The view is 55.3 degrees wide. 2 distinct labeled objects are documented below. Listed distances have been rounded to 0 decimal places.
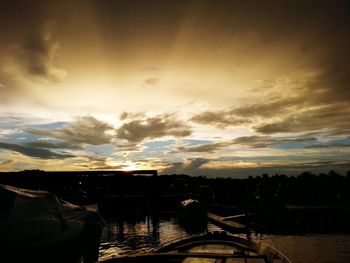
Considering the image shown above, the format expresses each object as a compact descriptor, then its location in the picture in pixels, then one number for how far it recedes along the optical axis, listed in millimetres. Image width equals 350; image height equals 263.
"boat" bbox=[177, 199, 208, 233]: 37344
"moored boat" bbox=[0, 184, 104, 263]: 9742
